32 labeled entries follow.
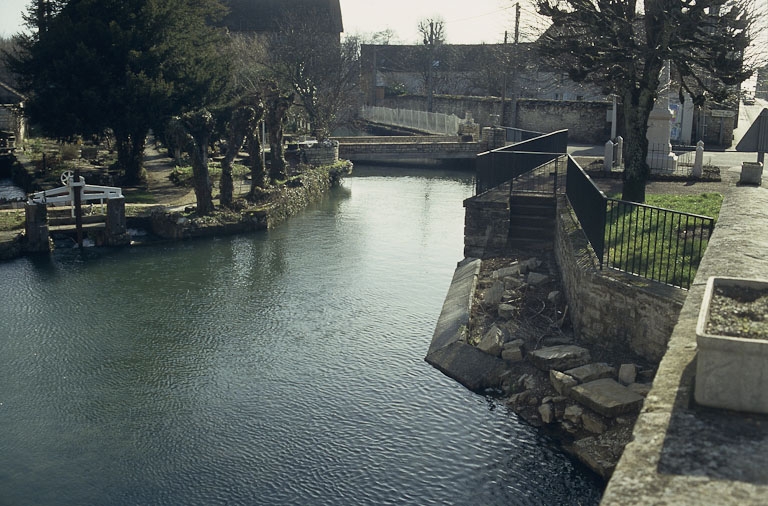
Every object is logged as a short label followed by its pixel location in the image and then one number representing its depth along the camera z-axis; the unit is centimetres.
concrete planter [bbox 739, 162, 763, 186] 1355
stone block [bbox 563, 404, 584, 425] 1004
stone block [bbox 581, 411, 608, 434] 972
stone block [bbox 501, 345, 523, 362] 1210
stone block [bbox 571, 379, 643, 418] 970
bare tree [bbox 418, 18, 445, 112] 5681
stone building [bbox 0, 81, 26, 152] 3794
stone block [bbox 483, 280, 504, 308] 1453
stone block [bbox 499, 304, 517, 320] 1380
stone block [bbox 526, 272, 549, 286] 1528
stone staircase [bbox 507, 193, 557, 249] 1809
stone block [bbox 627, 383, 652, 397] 995
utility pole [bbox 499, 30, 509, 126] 4339
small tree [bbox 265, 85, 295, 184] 2861
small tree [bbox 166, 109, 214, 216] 2250
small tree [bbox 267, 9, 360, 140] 4741
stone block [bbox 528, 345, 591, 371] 1131
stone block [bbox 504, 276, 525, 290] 1520
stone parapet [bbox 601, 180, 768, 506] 454
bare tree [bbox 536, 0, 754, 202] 1588
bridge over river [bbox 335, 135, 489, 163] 4050
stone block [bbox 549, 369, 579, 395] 1062
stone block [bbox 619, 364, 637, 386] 1038
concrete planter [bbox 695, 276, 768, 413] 530
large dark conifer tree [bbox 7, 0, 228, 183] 2536
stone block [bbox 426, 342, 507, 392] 1175
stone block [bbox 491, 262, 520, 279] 1600
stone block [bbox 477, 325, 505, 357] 1238
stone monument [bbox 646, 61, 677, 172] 2258
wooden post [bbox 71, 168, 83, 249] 2053
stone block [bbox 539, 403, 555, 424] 1035
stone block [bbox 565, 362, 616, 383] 1069
